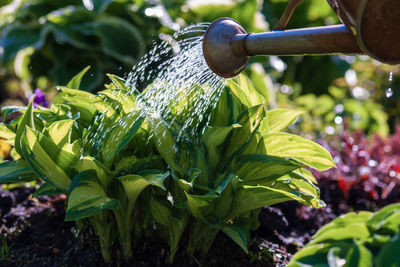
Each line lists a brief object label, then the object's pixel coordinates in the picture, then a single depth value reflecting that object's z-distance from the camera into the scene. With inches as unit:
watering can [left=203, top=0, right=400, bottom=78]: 53.3
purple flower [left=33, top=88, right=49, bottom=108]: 78.3
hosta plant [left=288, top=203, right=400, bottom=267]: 52.2
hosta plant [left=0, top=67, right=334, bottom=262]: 61.0
